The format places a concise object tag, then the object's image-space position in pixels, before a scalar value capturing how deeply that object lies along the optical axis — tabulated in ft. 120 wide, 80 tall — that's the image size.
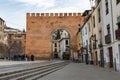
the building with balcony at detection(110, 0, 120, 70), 32.13
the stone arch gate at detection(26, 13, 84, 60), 84.59
